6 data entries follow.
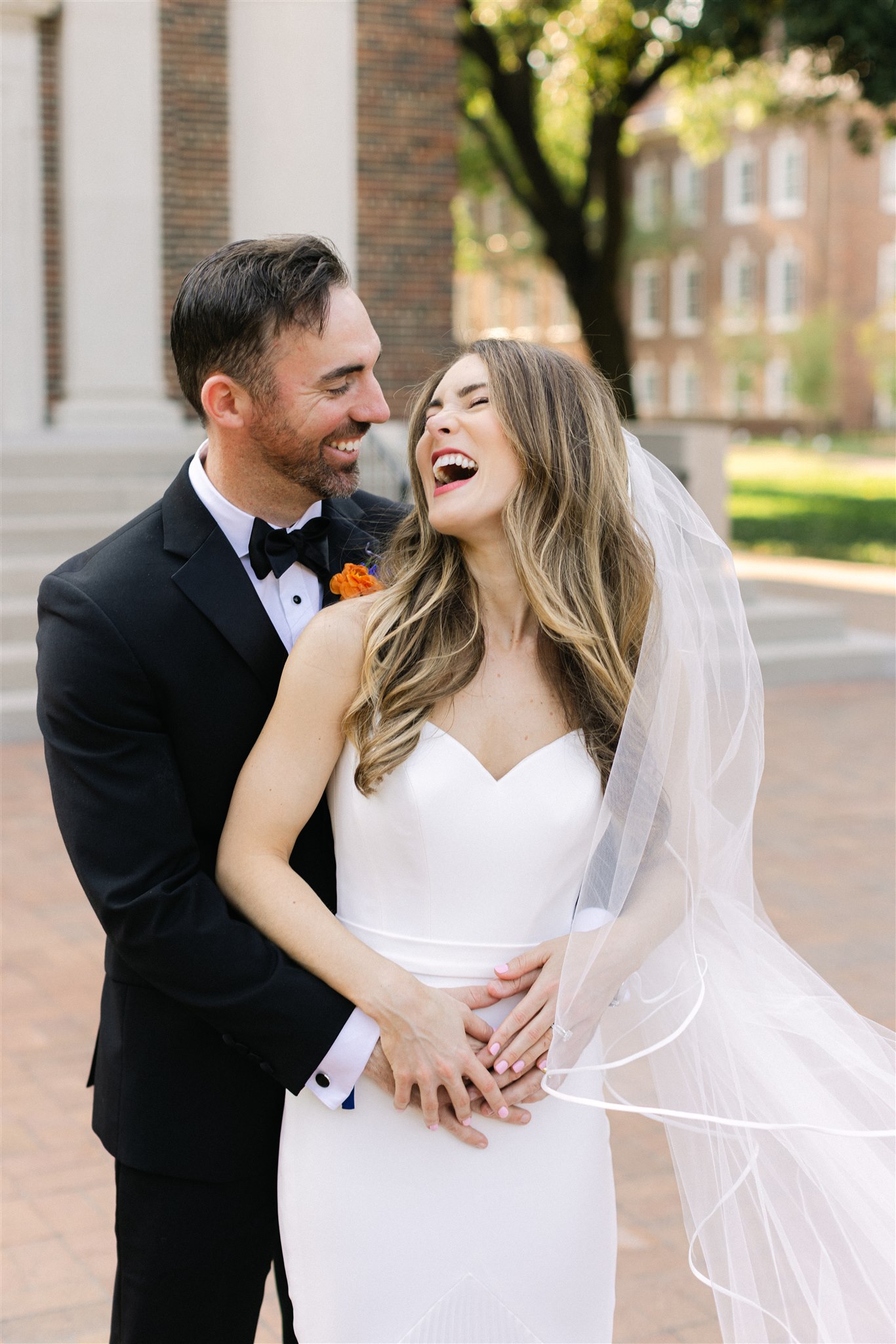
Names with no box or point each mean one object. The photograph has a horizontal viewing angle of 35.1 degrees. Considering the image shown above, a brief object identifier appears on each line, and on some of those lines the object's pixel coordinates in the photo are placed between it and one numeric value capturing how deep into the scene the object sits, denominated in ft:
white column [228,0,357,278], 38.68
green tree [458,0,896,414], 63.67
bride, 6.93
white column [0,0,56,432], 39.52
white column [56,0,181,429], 38.01
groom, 6.74
